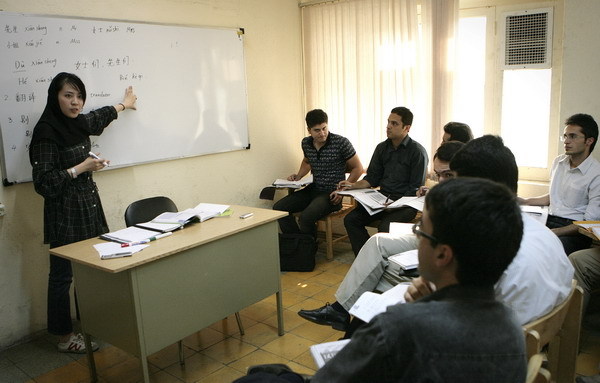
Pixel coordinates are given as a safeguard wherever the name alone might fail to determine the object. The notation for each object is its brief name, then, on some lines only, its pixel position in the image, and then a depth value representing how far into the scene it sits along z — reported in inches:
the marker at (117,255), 90.3
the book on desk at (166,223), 102.8
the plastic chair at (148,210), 117.4
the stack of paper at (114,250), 90.9
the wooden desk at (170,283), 90.4
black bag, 167.2
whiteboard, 118.0
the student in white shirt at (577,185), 119.6
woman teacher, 109.8
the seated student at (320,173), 173.5
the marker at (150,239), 97.7
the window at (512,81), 154.8
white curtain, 167.6
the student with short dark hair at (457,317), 38.5
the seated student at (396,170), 160.6
